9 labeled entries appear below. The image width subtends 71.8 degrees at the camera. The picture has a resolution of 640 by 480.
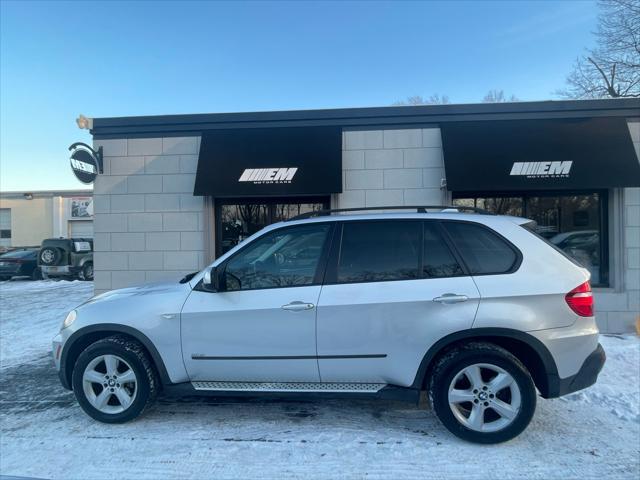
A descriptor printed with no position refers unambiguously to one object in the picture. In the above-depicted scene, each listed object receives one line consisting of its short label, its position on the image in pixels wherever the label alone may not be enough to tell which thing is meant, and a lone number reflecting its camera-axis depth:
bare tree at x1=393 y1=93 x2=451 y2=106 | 27.15
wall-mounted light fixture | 7.88
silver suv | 3.50
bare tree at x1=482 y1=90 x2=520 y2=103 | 26.30
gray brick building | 7.11
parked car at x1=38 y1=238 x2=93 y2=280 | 17.11
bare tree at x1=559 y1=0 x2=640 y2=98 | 14.45
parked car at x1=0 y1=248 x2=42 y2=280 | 17.89
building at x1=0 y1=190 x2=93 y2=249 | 31.20
